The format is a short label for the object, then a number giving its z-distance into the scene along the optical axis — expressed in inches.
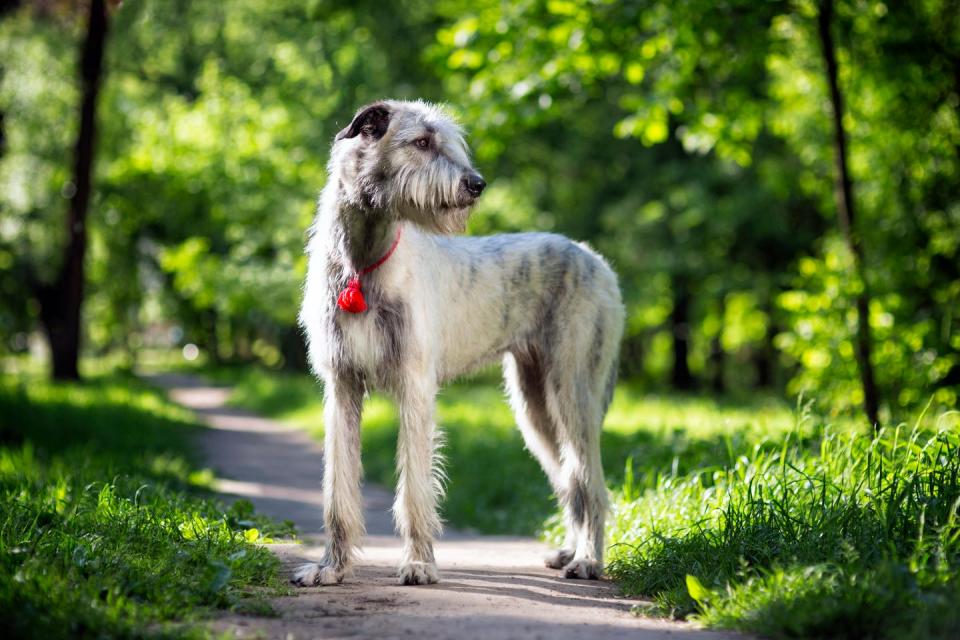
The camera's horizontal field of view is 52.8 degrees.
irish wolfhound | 199.8
